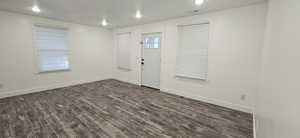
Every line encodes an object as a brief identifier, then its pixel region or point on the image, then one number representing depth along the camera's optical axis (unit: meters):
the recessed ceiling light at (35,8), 2.93
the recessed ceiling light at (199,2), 2.45
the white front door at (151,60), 4.30
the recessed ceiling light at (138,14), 3.19
